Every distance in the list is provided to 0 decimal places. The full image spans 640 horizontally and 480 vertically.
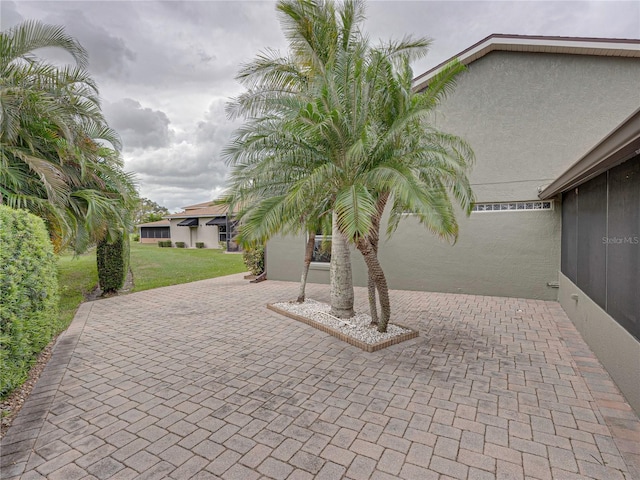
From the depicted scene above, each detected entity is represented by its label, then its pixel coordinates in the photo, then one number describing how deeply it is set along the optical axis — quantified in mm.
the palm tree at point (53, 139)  7059
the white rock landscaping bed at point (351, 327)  5746
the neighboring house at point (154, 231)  38281
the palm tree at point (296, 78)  6208
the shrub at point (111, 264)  10001
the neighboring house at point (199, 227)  29995
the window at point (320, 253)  11867
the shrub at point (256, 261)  13165
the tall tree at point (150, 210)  43753
